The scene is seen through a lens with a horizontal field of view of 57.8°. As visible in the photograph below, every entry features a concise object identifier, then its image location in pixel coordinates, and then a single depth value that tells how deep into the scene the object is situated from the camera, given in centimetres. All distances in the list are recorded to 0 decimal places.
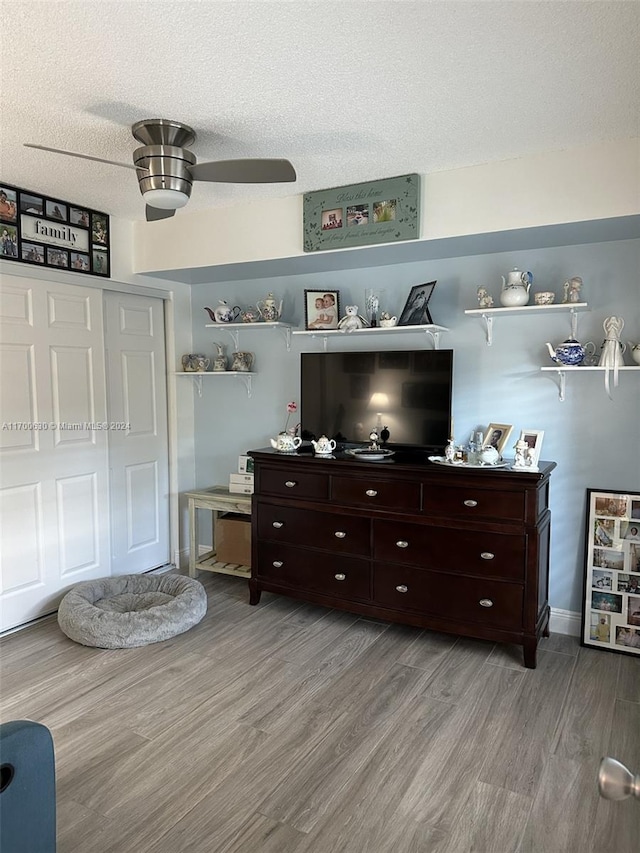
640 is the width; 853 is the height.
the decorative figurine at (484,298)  316
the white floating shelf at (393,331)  330
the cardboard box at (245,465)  409
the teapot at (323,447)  349
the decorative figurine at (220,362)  419
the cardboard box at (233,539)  404
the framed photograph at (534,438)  304
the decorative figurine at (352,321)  351
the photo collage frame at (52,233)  321
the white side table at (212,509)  395
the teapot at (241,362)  412
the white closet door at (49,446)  328
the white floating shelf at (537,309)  294
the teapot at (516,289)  303
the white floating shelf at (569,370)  290
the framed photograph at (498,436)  324
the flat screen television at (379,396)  336
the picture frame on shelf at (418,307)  332
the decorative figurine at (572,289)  297
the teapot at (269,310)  386
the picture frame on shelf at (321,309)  371
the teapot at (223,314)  403
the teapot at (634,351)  288
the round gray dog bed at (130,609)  309
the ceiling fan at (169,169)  227
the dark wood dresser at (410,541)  290
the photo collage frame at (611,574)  303
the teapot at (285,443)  362
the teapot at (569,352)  298
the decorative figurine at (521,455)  297
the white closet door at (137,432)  398
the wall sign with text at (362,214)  295
